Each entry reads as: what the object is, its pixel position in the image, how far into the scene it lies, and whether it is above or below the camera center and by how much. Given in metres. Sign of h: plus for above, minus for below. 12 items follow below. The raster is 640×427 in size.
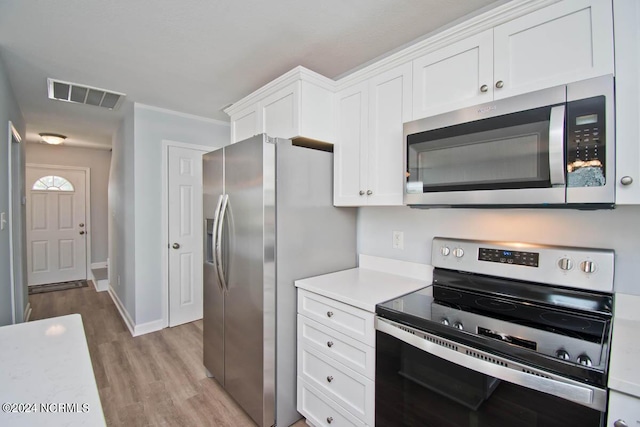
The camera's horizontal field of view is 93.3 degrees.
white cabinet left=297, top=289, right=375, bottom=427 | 1.46 -0.80
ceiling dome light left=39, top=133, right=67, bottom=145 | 4.43 +1.09
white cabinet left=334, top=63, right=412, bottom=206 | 1.68 +0.44
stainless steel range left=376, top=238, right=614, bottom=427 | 0.91 -0.45
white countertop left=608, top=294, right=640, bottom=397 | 0.81 -0.44
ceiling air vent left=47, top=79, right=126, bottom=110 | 2.61 +1.09
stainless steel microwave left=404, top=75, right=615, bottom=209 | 1.06 +0.24
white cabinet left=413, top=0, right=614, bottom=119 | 1.08 +0.64
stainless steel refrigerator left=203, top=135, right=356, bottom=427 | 1.77 -0.26
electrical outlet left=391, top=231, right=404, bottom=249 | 2.00 -0.19
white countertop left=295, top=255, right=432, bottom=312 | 1.54 -0.43
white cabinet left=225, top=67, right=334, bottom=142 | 1.92 +0.71
